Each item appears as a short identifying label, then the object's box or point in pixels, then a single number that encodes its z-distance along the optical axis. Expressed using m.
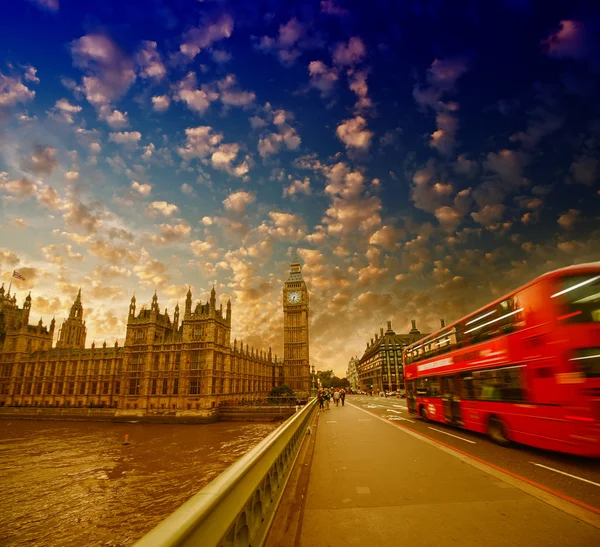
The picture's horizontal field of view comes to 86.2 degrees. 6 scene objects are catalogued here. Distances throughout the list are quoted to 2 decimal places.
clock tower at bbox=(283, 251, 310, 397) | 91.10
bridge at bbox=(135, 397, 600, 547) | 2.74
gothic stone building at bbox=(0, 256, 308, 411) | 53.75
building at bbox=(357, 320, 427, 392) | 111.44
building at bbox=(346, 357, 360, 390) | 178.00
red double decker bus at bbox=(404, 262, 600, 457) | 9.00
